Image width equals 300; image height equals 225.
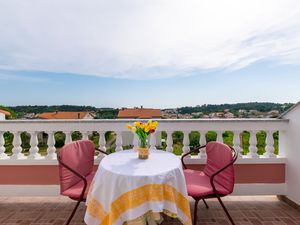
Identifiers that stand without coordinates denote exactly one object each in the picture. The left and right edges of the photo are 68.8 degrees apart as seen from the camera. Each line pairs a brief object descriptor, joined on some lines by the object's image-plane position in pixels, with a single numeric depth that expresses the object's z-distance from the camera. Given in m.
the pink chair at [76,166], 2.27
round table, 1.74
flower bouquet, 2.33
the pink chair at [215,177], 2.29
